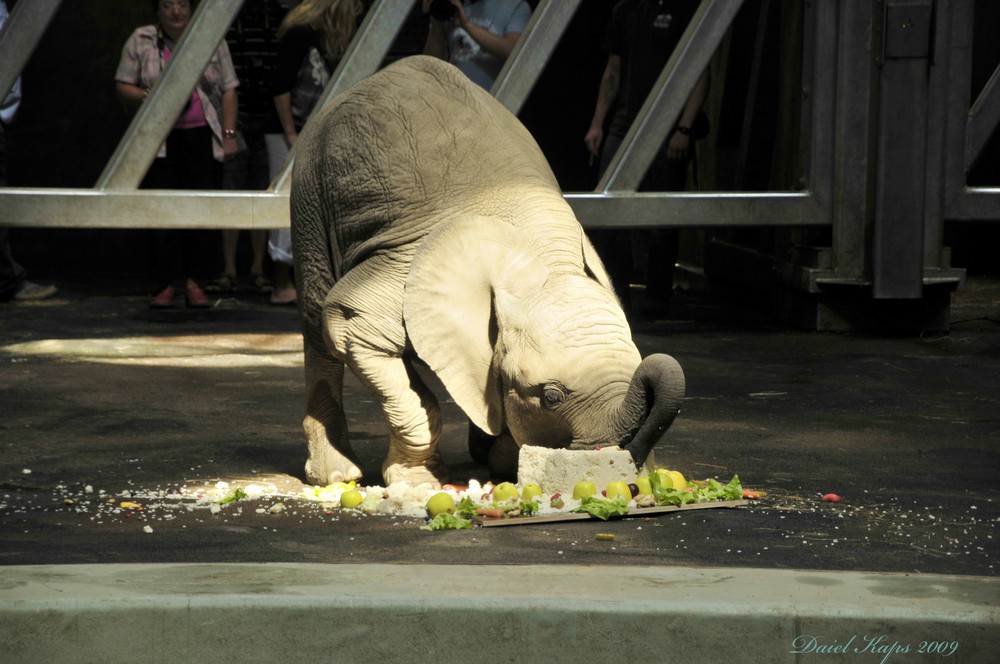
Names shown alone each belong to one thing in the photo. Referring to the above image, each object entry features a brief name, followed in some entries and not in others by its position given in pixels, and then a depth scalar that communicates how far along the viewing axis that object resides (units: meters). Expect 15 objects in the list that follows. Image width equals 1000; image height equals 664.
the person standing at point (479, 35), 19.42
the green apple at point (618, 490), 9.27
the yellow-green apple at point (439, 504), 9.40
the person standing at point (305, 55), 20.97
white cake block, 9.15
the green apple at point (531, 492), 9.45
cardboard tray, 9.20
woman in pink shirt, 21.00
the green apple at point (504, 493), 9.62
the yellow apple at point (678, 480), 10.05
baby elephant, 9.20
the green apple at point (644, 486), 9.43
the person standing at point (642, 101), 20.87
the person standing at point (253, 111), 23.47
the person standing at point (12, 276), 22.47
